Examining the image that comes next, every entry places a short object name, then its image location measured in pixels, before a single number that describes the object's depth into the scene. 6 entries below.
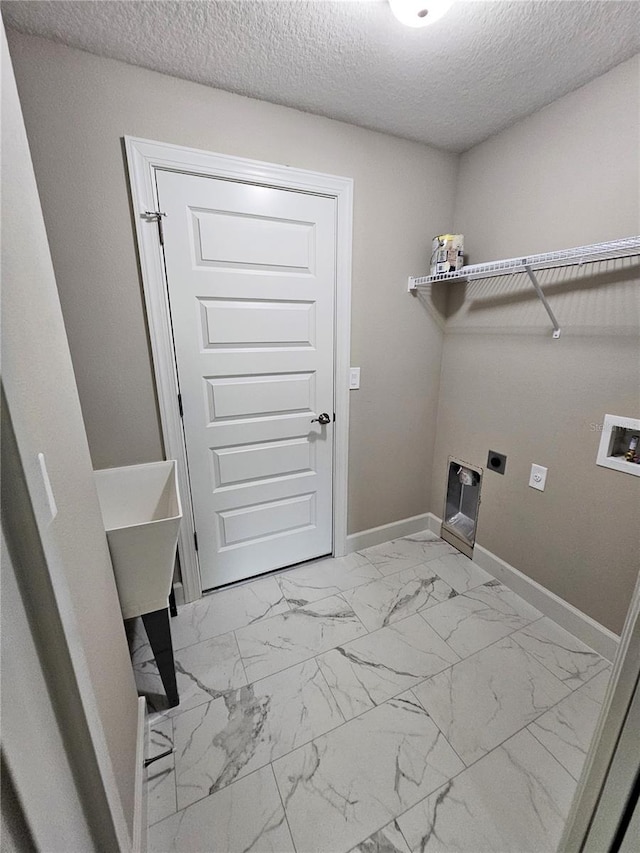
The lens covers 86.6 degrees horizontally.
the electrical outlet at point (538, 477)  1.73
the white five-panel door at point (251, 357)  1.54
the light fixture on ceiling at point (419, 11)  1.00
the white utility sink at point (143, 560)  1.11
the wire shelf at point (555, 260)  1.23
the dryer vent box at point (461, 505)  2.17
